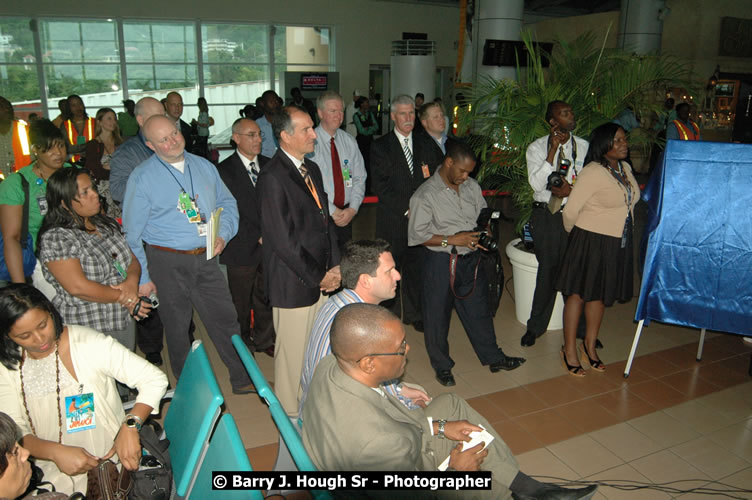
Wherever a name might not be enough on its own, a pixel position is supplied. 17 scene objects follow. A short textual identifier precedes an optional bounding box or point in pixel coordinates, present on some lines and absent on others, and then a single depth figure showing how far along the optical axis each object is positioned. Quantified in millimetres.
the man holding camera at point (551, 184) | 3865
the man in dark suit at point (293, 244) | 2955
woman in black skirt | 3541
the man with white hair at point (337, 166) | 4328
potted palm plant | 4434
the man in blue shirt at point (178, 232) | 3049
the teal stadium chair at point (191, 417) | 1686
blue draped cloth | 3436
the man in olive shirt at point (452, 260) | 3488
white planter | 4453
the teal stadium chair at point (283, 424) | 1490
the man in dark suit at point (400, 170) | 4527
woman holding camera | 2627
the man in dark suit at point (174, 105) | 5707
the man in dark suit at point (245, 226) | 3838
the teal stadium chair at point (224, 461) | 1429
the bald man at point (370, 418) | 1699
